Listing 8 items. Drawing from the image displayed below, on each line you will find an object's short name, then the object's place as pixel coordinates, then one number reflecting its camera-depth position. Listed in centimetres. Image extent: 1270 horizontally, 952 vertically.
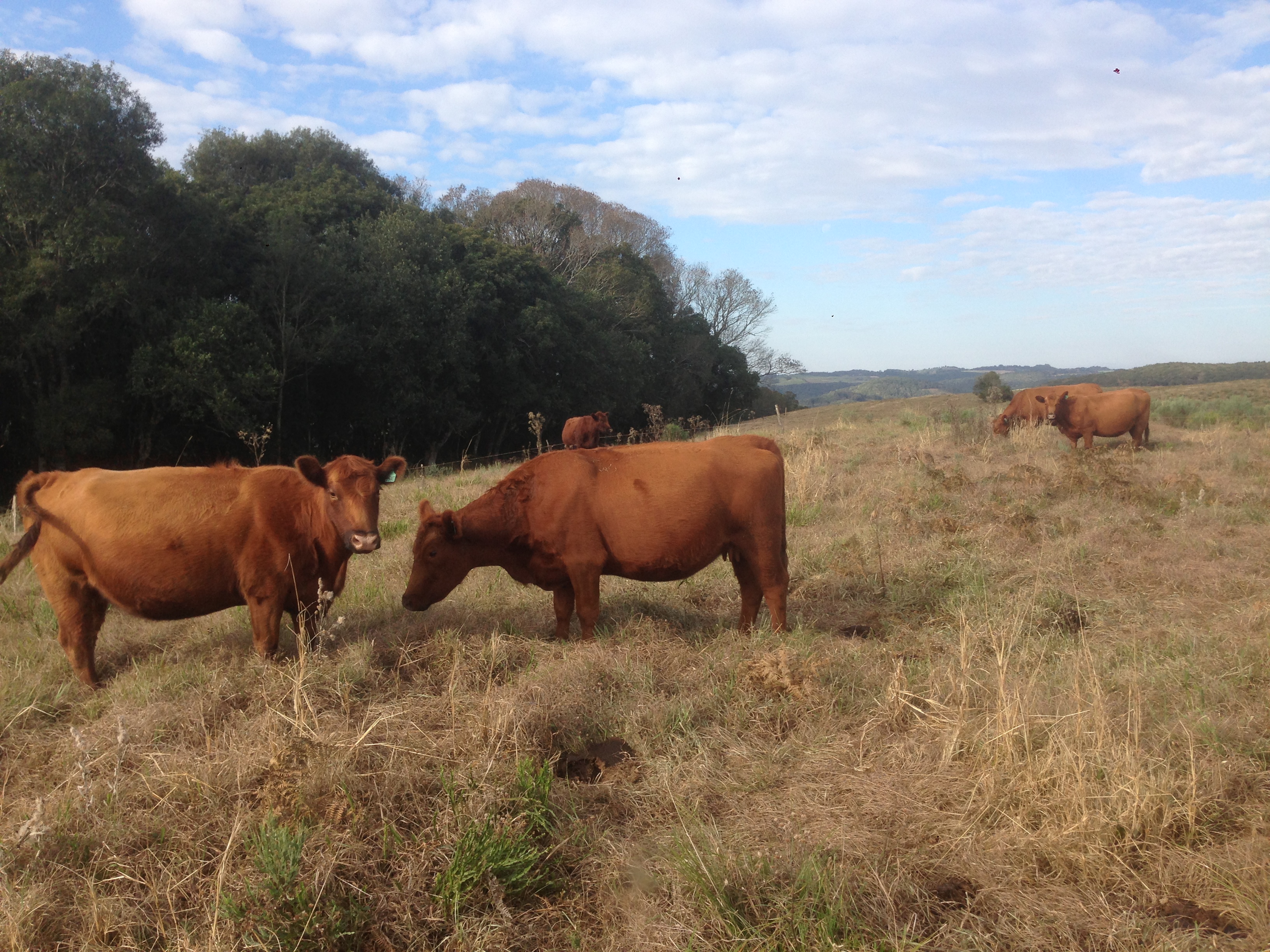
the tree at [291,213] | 2377
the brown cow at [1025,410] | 1950
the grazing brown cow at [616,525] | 641
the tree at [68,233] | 1788
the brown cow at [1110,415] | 1750
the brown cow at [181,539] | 550
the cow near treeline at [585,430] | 1947
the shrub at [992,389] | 2938
